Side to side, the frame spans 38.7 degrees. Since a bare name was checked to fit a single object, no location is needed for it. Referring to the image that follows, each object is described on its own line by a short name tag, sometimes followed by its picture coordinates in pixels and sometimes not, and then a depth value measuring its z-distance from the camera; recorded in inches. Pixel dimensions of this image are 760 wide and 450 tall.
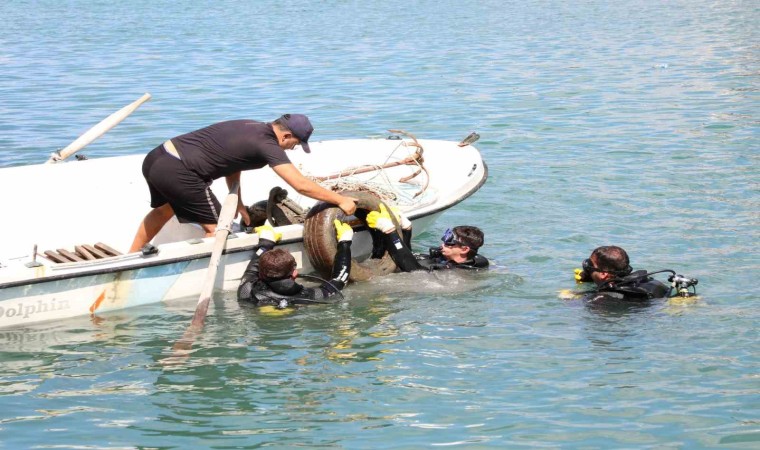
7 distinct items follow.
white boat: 339.6
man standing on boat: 356.5
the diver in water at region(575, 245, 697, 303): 344.8
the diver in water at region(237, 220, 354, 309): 346.6
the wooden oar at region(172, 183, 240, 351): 337.4
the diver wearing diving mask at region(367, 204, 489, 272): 376.2
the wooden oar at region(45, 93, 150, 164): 429.7
